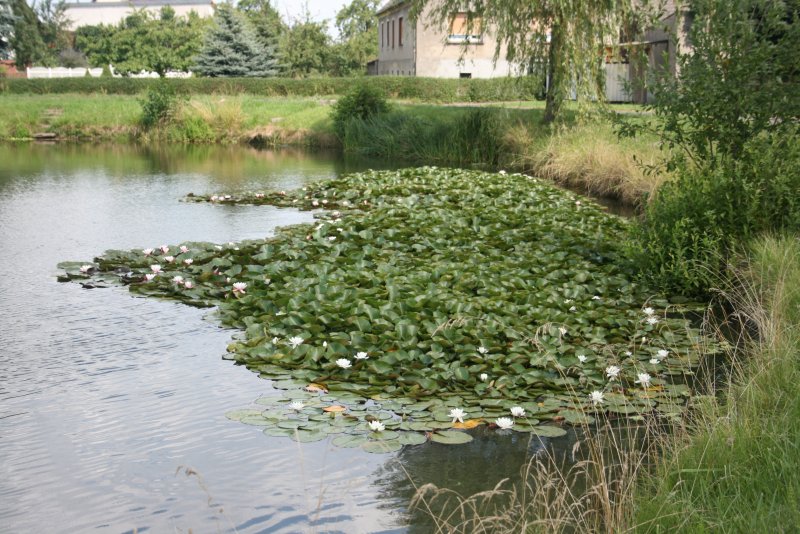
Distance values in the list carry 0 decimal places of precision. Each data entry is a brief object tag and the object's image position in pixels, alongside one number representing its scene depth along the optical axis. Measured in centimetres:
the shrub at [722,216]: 732
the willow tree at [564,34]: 1653
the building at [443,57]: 4066
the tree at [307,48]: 5203
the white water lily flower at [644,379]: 499
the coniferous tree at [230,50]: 4106
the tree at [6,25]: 5991
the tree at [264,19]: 4534
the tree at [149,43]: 5809
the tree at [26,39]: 6053
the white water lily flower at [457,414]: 473
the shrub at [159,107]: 2752
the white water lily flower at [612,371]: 529
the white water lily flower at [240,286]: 724
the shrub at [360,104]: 2436
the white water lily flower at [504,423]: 461
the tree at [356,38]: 5366
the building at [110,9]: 7794
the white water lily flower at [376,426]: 460
